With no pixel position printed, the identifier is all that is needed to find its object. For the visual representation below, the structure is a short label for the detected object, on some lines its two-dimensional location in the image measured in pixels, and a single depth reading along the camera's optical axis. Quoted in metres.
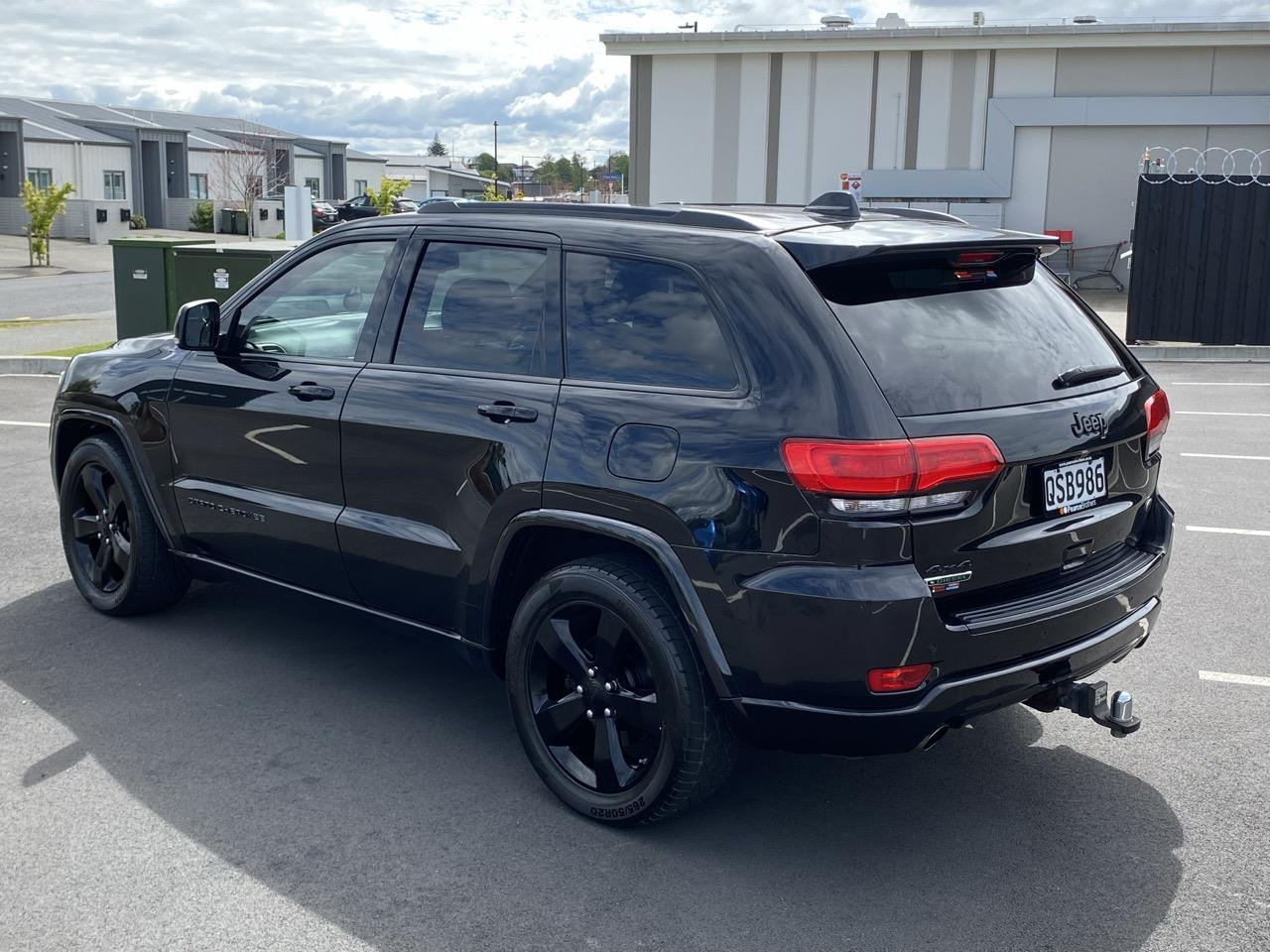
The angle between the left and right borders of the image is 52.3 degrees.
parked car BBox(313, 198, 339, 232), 45.88
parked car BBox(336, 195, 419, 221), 40.26
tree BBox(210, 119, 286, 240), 63.36
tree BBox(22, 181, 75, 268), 37.03
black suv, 3.29
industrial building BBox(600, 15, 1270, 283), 27.81
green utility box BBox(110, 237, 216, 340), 13.55
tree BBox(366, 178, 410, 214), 50.06
